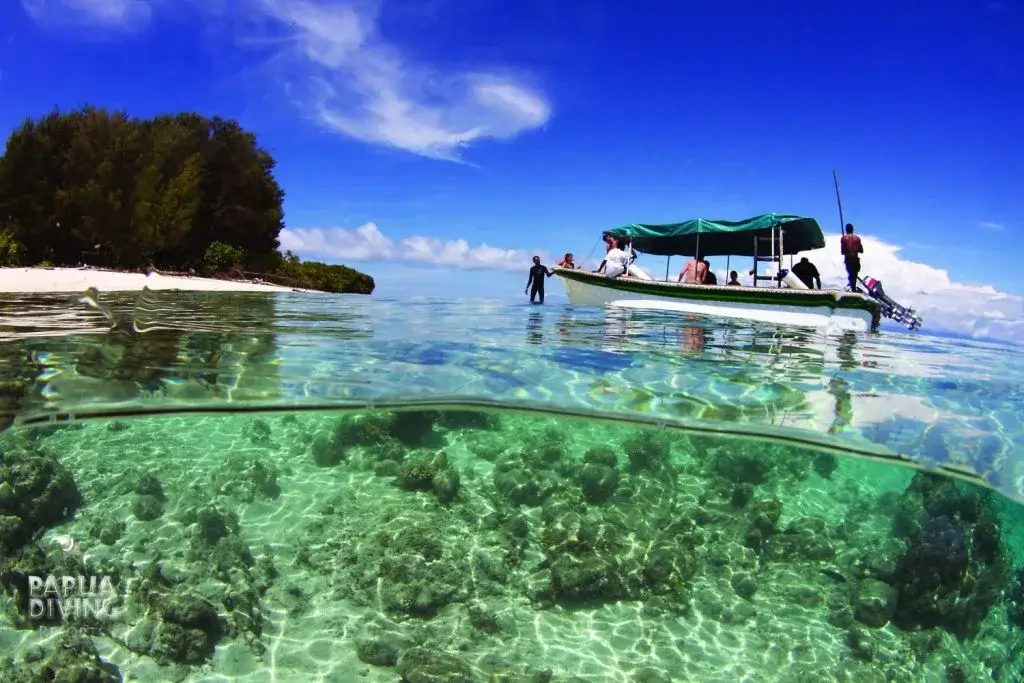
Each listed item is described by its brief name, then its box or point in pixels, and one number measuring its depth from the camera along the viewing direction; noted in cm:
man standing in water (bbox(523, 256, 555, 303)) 2411
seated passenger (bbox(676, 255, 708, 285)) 2202
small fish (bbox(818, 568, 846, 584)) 833
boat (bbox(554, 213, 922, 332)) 1855
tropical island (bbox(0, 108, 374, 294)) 3366
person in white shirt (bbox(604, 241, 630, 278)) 2203
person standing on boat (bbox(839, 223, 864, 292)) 1888
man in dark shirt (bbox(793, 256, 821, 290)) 2080
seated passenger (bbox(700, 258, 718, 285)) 2244
